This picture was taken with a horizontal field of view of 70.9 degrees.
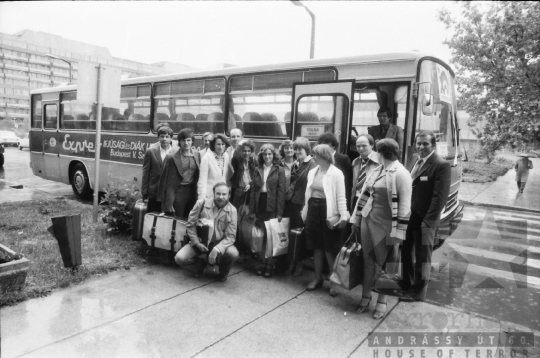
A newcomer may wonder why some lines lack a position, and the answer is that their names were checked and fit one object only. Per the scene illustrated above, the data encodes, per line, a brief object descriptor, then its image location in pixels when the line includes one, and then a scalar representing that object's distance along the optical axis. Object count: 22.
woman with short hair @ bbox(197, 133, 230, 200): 5.16
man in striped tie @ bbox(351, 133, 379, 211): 4.29
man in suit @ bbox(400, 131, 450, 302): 4.21
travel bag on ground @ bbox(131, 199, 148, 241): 5.64
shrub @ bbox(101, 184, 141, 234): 6.38
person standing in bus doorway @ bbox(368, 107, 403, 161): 5.68
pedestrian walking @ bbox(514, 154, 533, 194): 14.45
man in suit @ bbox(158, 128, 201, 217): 5.43
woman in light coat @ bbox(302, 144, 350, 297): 4.42
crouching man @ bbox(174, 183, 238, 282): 4.71
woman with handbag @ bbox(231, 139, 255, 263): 5.23
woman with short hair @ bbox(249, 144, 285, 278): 4.95
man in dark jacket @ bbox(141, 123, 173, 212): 5.81
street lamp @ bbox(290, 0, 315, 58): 12.70
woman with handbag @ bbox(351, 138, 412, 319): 3.91
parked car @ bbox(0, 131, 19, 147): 35.53
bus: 5.69
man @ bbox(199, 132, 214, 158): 5.63
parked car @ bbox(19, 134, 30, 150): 34.24
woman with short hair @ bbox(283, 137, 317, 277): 4.94
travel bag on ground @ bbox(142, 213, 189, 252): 5.09
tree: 11.20
